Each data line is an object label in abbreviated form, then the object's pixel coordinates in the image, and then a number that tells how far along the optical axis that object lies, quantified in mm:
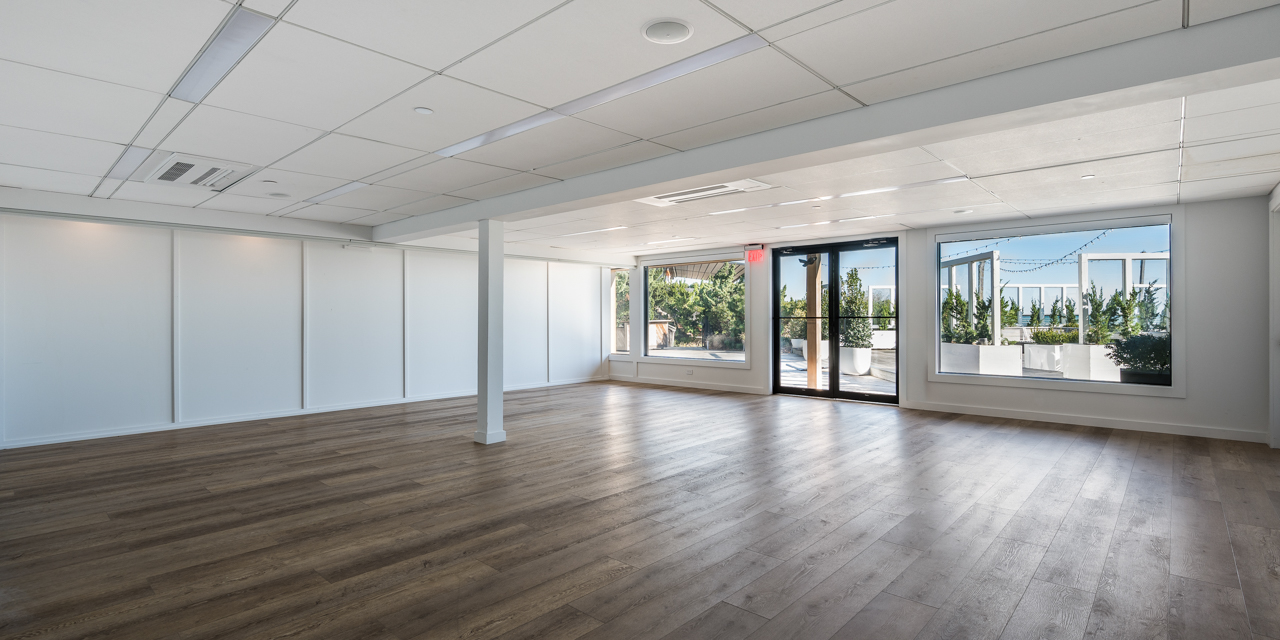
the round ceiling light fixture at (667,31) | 2691
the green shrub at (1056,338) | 7707
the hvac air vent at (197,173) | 4984
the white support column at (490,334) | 6473
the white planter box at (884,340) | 9234
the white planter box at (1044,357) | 7777
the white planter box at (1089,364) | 7387
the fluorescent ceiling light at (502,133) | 3924
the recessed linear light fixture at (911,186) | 5520
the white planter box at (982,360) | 8125
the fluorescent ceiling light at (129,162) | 4715
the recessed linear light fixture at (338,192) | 5883
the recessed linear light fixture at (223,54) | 2660
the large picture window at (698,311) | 11117
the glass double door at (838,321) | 9336
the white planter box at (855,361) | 9555
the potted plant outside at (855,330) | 9547
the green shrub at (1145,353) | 7008
